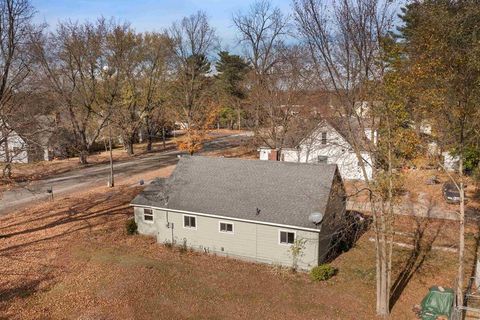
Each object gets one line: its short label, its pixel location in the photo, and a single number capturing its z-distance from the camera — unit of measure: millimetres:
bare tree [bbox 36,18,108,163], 47219
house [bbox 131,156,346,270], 21281
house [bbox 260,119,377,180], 38688
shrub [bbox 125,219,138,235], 26297
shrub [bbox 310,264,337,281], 19750
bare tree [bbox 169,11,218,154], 48750
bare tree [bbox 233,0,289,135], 42125
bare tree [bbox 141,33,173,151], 54906
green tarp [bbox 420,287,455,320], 15914
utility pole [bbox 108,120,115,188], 36875
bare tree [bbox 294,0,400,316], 15875
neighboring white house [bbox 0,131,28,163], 50700
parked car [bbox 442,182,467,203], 30697
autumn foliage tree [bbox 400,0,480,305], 13828
